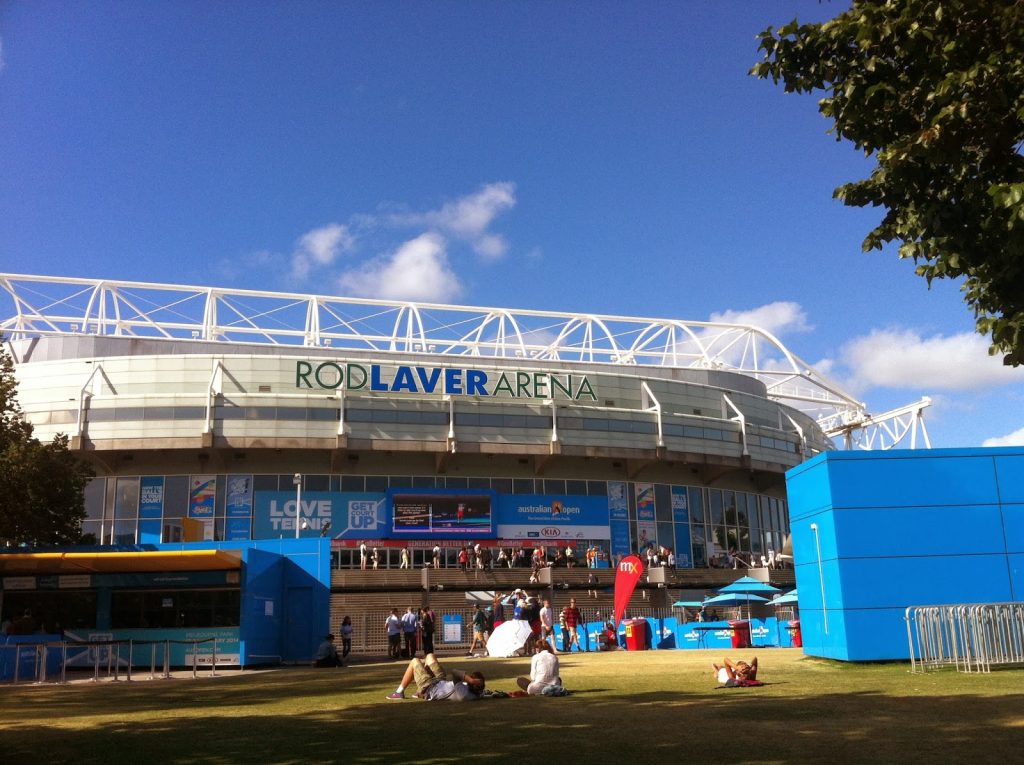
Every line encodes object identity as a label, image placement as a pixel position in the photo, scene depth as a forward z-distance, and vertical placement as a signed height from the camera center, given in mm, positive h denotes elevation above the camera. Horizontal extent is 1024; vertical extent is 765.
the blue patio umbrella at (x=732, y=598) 36094 +239
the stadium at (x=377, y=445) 48719 +8274
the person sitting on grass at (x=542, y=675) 15891 -981
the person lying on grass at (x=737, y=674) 16188 -1094
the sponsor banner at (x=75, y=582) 28578 +1224
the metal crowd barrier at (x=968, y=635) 18172 -659
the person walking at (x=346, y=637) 30141 -583
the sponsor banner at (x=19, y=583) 28531 +1239
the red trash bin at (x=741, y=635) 30531 -883
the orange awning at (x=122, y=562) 26938 +1668
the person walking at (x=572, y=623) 32531 -411
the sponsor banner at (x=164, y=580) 28359 +1200
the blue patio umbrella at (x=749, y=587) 37219 +639
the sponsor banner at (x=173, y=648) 27234 -667
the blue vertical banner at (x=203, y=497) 49062 +5970
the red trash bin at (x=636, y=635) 32594 -851
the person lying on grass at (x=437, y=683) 15539 -1049
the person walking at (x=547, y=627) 29938 -465
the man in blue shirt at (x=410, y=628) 30078 -364
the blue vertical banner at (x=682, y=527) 54594 +4278
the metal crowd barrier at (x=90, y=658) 23656 -808
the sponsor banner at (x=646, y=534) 53594 +3860
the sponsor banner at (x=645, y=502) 54406 +5587
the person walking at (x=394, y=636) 30641 -590
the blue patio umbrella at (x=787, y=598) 34719 +182
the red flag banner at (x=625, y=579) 32959 +960
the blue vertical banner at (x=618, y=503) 53719 +5513
